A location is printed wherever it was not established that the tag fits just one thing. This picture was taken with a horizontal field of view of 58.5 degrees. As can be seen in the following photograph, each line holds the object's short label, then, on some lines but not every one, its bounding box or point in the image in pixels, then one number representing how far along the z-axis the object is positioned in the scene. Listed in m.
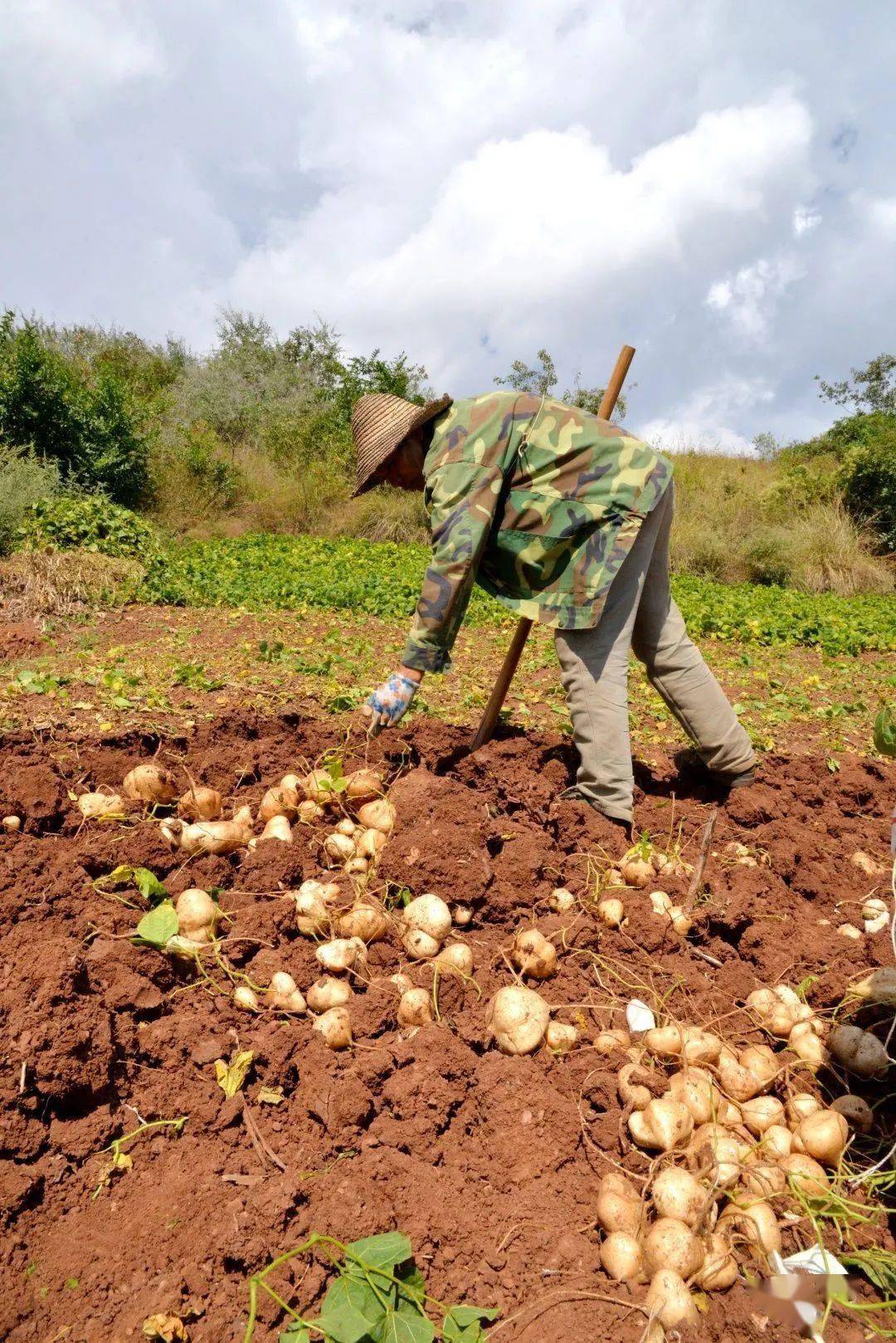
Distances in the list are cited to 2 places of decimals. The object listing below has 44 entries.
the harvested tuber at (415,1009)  2.38
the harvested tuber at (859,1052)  2.25
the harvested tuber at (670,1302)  1.66
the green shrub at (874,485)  15.69
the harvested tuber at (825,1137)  2.00
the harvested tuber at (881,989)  2.46
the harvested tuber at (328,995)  2.41
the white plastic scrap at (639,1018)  2.41
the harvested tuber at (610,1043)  2.31
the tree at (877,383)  25.18
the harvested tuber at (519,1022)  2.29
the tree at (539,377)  24.91
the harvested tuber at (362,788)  3.31
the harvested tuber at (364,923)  2.65
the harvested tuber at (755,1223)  1.83
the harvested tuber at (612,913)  2.80
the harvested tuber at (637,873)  3.01
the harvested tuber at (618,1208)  1.82
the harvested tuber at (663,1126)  2.00
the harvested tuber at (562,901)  2.88
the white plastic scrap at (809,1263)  1.73
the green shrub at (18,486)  10.62
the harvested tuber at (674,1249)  1.72
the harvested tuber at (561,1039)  2.32
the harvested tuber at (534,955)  2.56
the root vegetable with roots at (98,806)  3.18
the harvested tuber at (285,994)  2.42
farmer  3.18
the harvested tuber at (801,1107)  2.16
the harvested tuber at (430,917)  2.62
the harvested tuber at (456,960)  2.49
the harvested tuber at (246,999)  2.42
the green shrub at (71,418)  13.55
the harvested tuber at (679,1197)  1.82
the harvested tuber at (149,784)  3.27
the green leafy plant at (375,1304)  1.56
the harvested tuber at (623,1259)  1.75
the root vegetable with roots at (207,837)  3.05
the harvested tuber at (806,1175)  1.92
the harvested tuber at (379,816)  3.19
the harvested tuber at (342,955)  2.52
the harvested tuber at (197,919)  2.60
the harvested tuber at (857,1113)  2.15
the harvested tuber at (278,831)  3.13
